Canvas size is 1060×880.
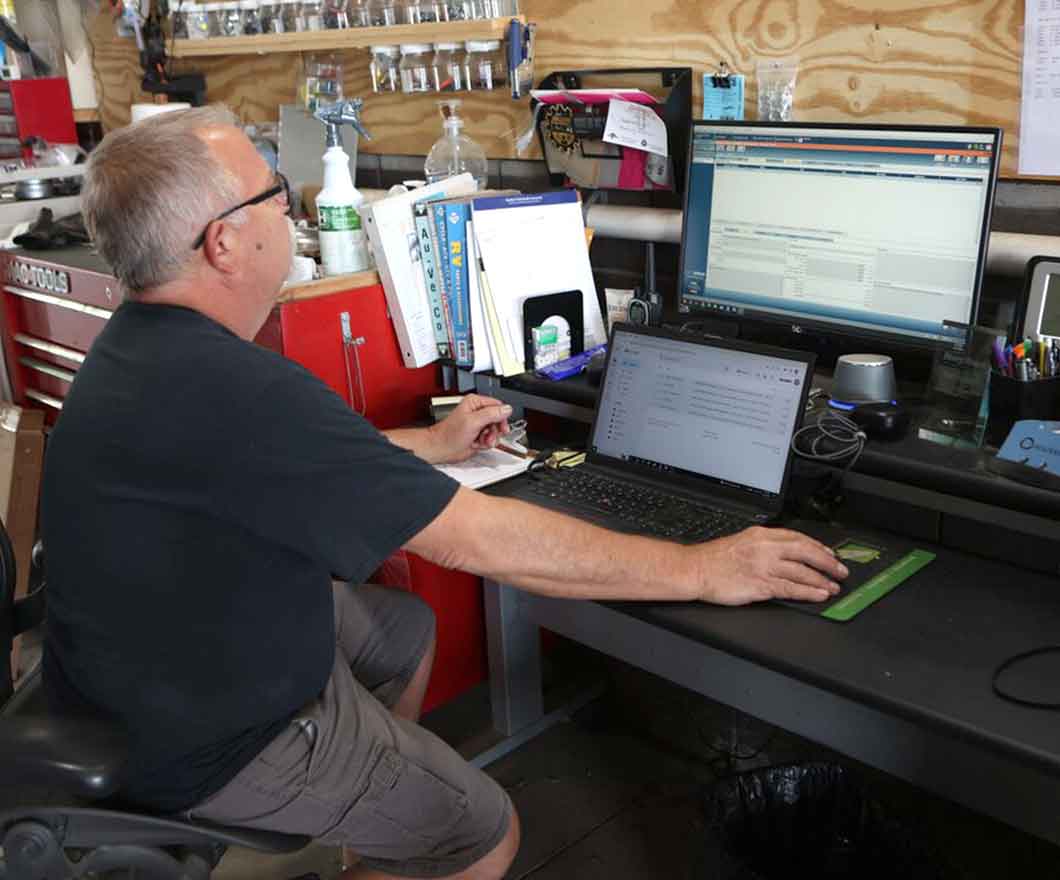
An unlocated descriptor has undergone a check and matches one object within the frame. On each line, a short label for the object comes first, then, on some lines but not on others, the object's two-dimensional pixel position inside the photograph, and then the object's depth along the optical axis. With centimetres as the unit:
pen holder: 143
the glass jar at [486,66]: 237
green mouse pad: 134
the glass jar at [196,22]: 297
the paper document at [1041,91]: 159
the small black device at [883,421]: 157
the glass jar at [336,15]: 260
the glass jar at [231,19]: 287
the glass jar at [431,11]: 241
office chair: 115
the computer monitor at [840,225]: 159
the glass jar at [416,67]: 253
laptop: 158
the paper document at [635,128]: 204
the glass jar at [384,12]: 250
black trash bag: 172
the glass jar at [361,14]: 255
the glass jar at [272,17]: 275
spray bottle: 208
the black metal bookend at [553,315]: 204
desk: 116
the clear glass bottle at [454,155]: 242
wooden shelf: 228
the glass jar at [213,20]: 293
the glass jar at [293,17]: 270
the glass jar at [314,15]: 265
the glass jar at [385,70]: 258
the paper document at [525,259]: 202
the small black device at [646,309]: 203
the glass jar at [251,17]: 281
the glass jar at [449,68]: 247
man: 120
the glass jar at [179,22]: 303
